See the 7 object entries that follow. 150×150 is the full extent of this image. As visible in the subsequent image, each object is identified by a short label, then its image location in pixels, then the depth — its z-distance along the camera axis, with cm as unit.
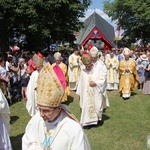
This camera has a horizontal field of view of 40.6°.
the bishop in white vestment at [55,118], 196
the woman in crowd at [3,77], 577
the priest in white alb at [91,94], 512
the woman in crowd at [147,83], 766
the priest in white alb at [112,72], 878
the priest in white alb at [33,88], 501
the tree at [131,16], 2083
